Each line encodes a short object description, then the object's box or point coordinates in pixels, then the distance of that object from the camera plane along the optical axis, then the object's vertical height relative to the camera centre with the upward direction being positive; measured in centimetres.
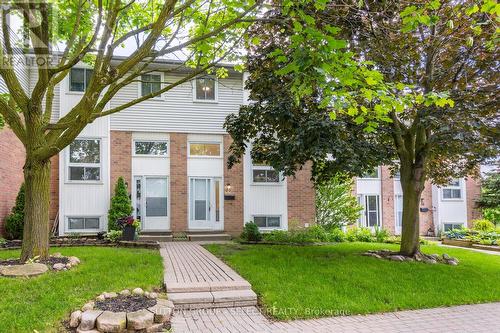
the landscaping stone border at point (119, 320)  467 -157
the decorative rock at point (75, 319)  476 -156
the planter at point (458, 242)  1480 -204
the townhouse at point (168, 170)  1384 +91
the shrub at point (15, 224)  1223 -91
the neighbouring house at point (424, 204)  1794 -59
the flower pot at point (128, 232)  1159 -115
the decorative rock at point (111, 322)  465 -157
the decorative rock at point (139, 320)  477 -158
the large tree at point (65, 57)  616 +242
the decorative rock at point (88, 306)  506 -149
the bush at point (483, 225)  1728 -156
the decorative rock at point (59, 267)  689 -130
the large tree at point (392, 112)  738 +178
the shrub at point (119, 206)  1326 -40
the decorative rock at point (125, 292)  573 -148
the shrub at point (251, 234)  1309 -140
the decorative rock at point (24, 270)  638 -127
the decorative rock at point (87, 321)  468 -156
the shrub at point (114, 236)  1166 -128
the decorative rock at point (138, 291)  579 -148
